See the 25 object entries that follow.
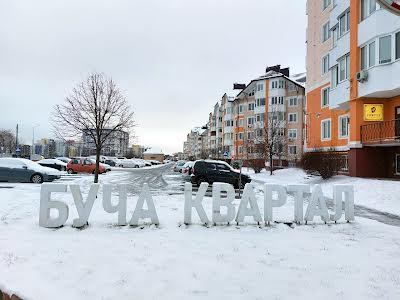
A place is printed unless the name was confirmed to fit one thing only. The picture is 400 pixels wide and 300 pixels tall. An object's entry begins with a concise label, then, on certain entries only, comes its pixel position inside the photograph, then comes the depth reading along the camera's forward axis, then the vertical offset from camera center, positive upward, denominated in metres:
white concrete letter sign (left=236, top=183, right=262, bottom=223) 9.46 -1.15
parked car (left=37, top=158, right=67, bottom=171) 35.59 -0.44
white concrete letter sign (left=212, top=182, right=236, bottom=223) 9.32 -1.03
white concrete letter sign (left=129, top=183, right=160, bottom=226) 9.04 -1.24
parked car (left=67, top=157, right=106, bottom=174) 35.12 -0.60
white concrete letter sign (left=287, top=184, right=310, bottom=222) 9.88 -0.86
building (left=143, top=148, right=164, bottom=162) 142.88 +2.41
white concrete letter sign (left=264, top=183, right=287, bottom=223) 9.68 -0.94
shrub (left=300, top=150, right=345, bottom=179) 23.72 +0.11
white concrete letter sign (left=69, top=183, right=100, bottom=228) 8.80 -1.06
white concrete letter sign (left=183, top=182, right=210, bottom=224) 9.27 -1.07
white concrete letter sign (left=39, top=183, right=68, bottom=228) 8.64 -1.25
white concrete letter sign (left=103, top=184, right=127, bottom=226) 9.04 -1.08
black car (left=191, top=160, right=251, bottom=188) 22.36 -0.70
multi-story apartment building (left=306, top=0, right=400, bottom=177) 20.55 +4.73
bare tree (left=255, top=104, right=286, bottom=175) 38.10 +2.03
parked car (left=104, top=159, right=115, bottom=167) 68.38 -0.34
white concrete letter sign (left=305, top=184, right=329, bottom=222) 9.90 -1.13
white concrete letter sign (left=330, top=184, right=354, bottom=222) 10.08 -0.96
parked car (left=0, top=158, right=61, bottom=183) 21.52 -0.74
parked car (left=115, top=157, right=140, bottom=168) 64.31 -0.47
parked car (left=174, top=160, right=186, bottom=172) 47.14 -0.78
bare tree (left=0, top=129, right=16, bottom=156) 98.54 +4.78
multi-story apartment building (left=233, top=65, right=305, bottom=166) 60.31 +9.89
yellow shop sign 22.67 +3.24
